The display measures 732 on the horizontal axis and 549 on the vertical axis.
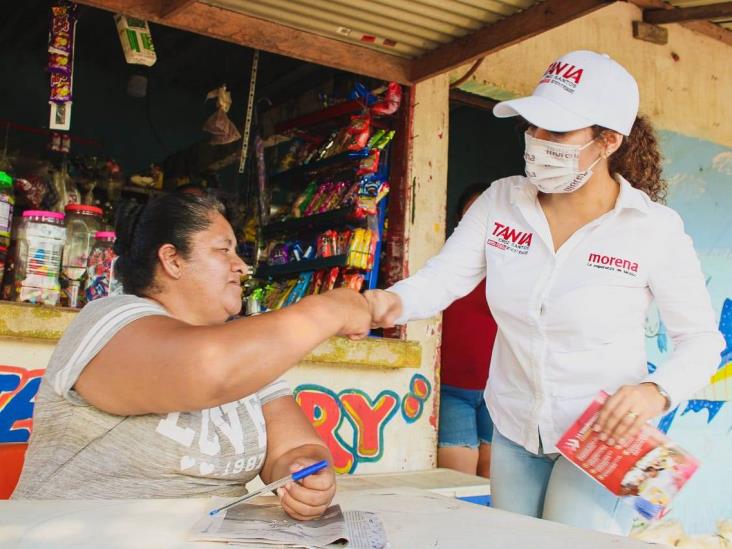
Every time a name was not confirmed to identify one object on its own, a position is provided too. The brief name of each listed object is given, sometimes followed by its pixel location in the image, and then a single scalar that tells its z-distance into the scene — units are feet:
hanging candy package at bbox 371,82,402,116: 13.14
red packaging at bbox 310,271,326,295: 13.23
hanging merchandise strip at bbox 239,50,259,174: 13.41
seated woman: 4.75
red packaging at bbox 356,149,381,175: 12.92
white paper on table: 4.08
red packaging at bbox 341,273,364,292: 12.82
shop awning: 10.71
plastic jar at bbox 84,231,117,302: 10.95
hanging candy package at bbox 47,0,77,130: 10.98
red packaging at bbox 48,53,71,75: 11.03
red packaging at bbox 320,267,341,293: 13.00
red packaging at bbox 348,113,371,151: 12.98
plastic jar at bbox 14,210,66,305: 10.30
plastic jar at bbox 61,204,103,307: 10.88
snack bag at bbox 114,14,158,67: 11.10
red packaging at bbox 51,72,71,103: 10.93
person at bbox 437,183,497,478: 13.12
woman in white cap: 6.60
